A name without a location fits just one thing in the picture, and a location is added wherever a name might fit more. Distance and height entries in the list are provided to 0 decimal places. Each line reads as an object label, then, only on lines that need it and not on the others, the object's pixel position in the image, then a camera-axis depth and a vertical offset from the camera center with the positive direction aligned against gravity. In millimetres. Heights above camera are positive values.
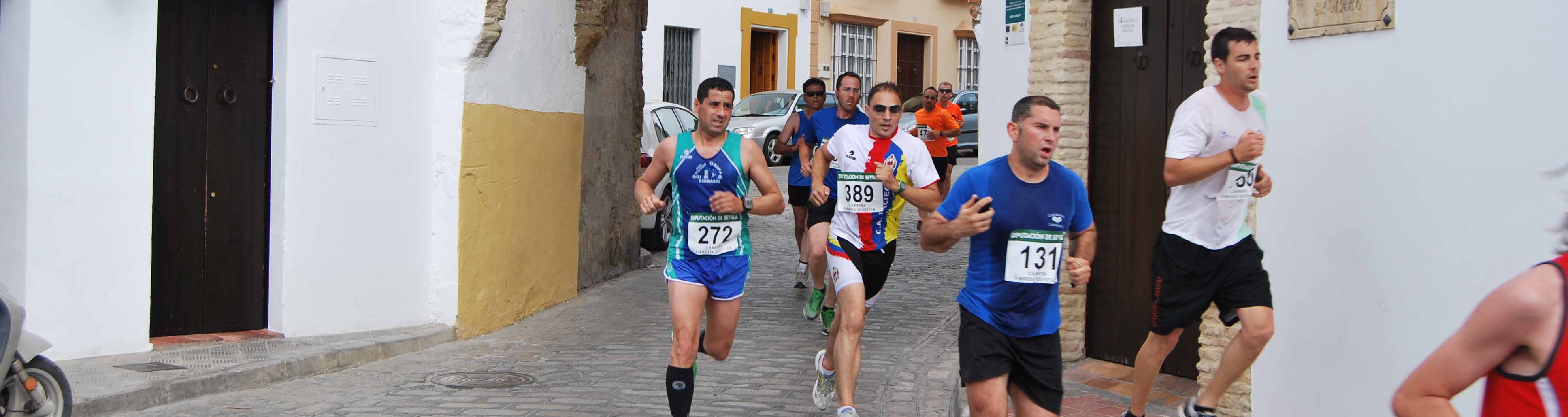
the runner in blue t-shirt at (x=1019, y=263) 4469 -139
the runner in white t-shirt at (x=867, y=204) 6094 +74
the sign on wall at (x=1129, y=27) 7168 +1065
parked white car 13422 +764
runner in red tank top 2236 -216
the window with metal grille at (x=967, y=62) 35031 +4197
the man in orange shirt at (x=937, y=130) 14164 +970
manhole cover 6988 -900
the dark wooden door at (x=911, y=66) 33250 +3871
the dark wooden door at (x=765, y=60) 29766 +3499
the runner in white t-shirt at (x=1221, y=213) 5266 +53
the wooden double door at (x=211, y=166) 7289 +225
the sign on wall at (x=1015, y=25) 7781 +1156
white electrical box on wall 7656 +691
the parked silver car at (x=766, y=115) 21766 +1741
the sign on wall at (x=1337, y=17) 5258 +863
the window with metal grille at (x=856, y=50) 31219 +3997
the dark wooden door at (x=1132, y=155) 6996 +377
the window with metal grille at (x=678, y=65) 27016 +3061
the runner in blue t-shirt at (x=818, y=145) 7824 +439
